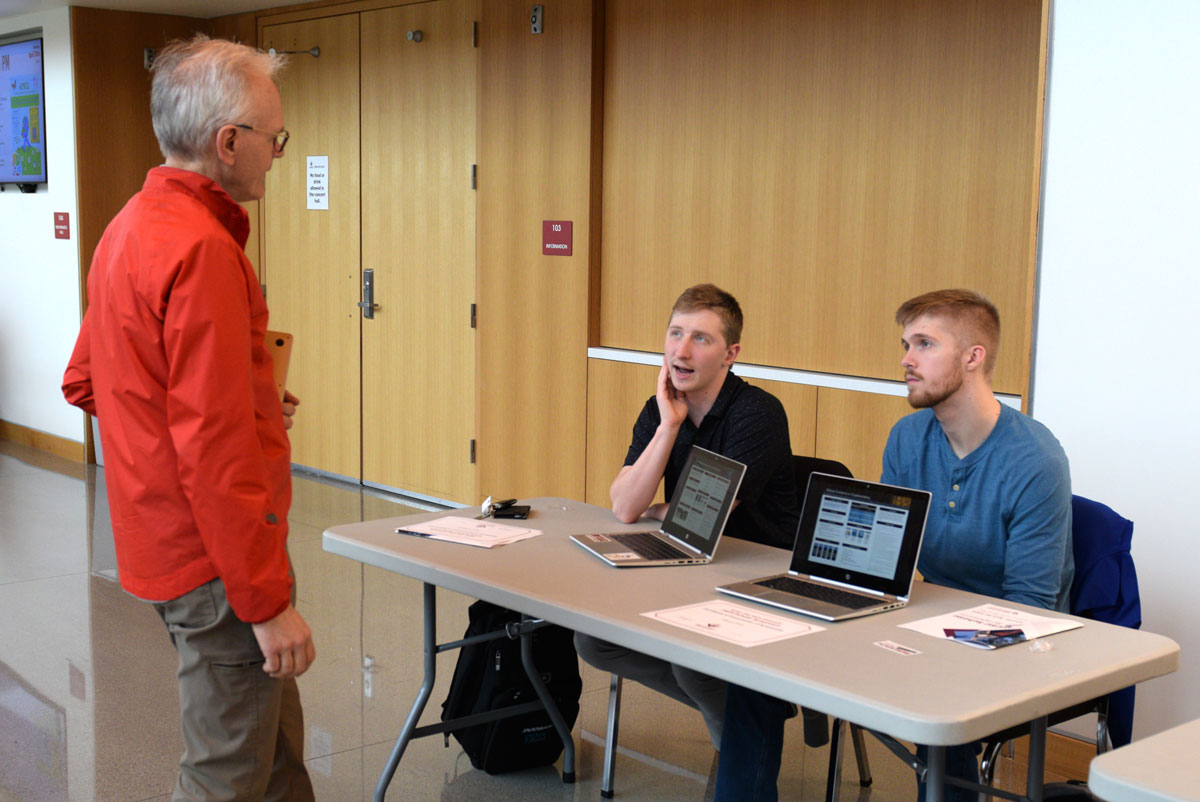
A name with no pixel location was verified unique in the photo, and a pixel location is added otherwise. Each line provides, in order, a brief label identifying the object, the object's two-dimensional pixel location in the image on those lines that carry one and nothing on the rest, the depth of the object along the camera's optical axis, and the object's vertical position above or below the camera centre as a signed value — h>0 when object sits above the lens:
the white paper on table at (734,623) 1.98 -0.63
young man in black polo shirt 2.80 -0.44
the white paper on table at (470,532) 2.65 -0.64
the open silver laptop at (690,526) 2.49 -0.59
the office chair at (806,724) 2.95 -1.16
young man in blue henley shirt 2.38 -0.48
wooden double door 6.12 +0.00
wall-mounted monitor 7.55 +0.78
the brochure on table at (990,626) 1.99 -0.63
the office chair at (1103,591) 2.43 -0.68
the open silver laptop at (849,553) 2.19 -0.56
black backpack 3.05 -1.12
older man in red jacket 1.75 -0.26
